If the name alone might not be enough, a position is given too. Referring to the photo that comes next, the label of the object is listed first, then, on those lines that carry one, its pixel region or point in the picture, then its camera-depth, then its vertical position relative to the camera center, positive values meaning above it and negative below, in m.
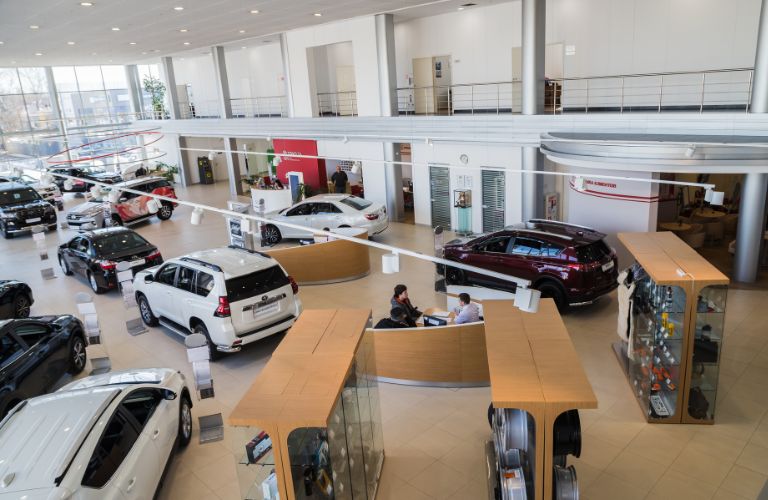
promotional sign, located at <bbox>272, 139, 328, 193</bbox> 21.22 -2.49
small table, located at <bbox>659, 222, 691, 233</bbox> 13.23 -3.51
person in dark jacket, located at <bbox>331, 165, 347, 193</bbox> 20.62 -3.05
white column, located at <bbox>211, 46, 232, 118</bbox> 23.47 +0.96
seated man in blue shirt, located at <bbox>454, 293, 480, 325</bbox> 8.12 -3.15
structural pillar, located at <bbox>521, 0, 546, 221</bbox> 12.80 +0.51
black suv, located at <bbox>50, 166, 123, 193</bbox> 25.28 -2.99
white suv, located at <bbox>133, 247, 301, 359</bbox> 8.70 -3.03
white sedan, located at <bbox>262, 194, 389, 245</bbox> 15.33 -3.25
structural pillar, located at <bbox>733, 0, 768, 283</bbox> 9.82 -2.57
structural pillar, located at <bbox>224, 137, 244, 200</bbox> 24.80 -3.13
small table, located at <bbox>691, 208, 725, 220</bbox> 14.07 -3.46
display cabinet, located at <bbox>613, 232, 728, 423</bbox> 6.54 -3.07
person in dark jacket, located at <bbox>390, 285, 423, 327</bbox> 8.91 -3.24
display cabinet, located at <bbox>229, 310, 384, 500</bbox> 4.30 -2.57
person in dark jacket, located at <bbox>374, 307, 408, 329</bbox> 8.67 -3.42
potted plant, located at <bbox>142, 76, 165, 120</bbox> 31.66 +0.77
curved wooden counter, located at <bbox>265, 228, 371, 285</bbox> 12.48 -3.58
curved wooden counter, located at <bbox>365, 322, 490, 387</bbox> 7.65 -3.59
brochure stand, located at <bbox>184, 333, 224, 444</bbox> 7.01 -3.28
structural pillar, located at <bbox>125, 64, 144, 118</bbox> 31.83 +1.17
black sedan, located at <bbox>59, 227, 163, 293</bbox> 12.64 -3.22
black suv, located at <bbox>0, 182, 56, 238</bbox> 18.62 -3.10
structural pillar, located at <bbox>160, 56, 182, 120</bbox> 26.91 +0.90
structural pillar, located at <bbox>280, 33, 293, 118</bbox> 20.53 +1.07
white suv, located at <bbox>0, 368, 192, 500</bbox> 4.86 -3.04
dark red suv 9.98 -3.18
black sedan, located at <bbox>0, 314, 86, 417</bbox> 7.57 -3.40
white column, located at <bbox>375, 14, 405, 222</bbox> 16.70 +0.23
